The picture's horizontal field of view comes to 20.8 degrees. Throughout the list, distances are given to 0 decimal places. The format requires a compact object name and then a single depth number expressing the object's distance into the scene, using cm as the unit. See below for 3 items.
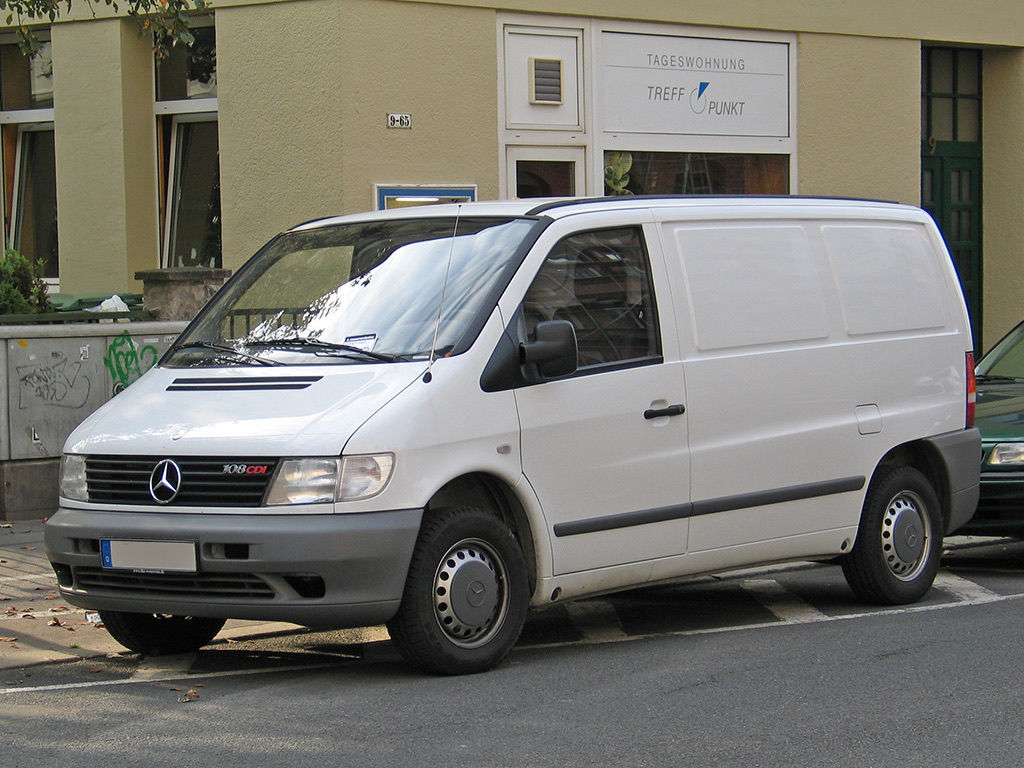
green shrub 2159
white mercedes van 1071
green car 1602
